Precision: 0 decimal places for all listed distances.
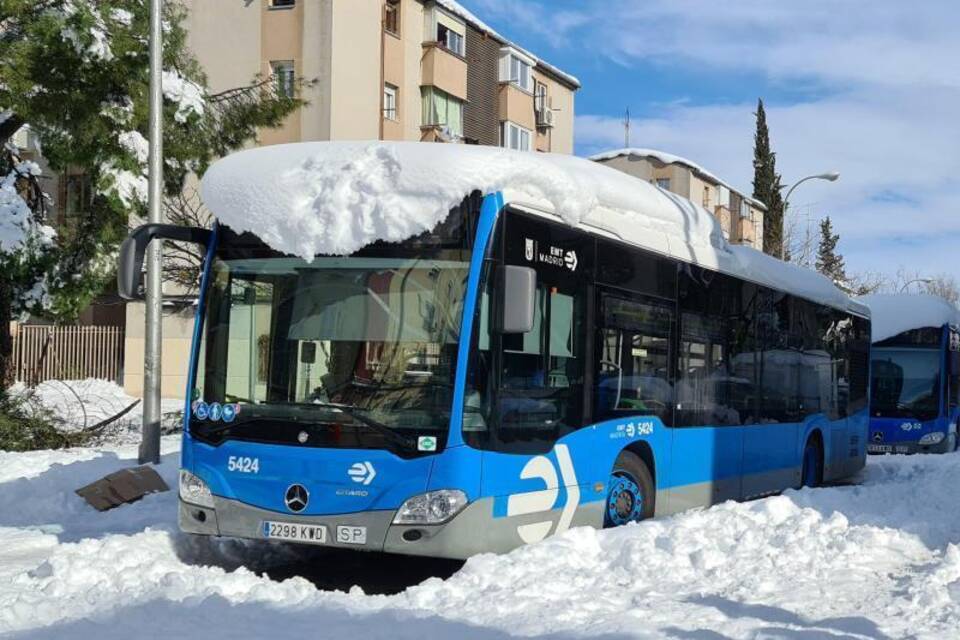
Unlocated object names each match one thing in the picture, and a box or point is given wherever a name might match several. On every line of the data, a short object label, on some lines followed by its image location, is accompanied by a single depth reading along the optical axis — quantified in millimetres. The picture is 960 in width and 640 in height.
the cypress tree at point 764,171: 74081
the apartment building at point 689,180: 66500
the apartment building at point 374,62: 32625
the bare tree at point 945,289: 96338
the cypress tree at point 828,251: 78338
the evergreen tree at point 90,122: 16594
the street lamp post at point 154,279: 13552
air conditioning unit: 46656
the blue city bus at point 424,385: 7621
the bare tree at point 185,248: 26703
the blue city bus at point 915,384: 22312
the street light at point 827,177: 36344
